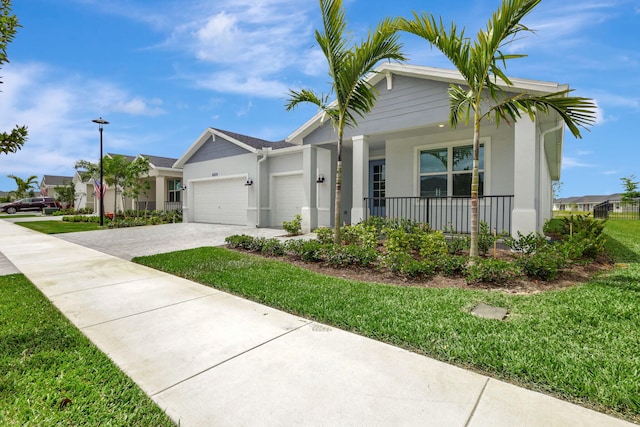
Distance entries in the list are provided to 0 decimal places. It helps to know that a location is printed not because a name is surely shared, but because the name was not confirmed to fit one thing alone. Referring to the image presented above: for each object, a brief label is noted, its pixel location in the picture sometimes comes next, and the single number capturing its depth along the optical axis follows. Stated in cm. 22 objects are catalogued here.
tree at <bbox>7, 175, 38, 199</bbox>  4041
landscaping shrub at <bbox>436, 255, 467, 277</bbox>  518
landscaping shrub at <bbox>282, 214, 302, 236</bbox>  1087
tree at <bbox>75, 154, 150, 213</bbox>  1852
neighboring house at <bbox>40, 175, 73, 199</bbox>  4212
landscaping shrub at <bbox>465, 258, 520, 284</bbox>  473
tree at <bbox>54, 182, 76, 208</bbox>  3291
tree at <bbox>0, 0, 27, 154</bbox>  274
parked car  3166
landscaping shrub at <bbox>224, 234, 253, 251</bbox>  800
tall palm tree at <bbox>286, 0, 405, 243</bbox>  629
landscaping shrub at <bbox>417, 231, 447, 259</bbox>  607
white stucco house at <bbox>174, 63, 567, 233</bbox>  787
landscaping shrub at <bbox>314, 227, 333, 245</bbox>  746
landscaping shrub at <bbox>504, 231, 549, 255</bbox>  609
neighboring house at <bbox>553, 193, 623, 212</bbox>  6744
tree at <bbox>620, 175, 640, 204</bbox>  3269
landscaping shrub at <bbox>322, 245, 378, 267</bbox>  583
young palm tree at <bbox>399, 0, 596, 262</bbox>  486
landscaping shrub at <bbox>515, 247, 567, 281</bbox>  482
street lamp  1611
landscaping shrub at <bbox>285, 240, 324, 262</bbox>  638
